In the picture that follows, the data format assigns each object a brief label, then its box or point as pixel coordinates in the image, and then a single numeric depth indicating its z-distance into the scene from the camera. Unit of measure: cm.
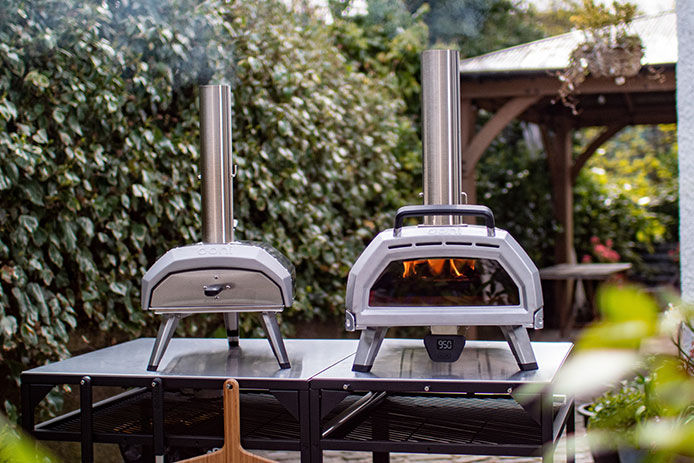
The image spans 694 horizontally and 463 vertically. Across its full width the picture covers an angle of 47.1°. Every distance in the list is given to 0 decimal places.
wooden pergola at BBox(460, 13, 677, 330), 531
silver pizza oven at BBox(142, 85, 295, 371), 237
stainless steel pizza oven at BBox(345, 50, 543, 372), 214
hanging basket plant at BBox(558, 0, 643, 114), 473
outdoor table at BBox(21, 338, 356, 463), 224
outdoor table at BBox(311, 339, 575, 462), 207
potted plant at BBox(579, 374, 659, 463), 257
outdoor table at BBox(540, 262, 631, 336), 668
